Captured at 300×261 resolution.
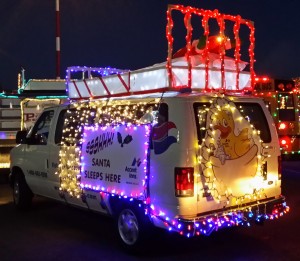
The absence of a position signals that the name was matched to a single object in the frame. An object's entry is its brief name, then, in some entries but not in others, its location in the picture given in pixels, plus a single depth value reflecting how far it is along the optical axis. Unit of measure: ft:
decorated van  12.69
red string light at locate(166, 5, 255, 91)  13.76
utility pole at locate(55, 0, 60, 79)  43.22
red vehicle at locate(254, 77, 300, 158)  35.45
